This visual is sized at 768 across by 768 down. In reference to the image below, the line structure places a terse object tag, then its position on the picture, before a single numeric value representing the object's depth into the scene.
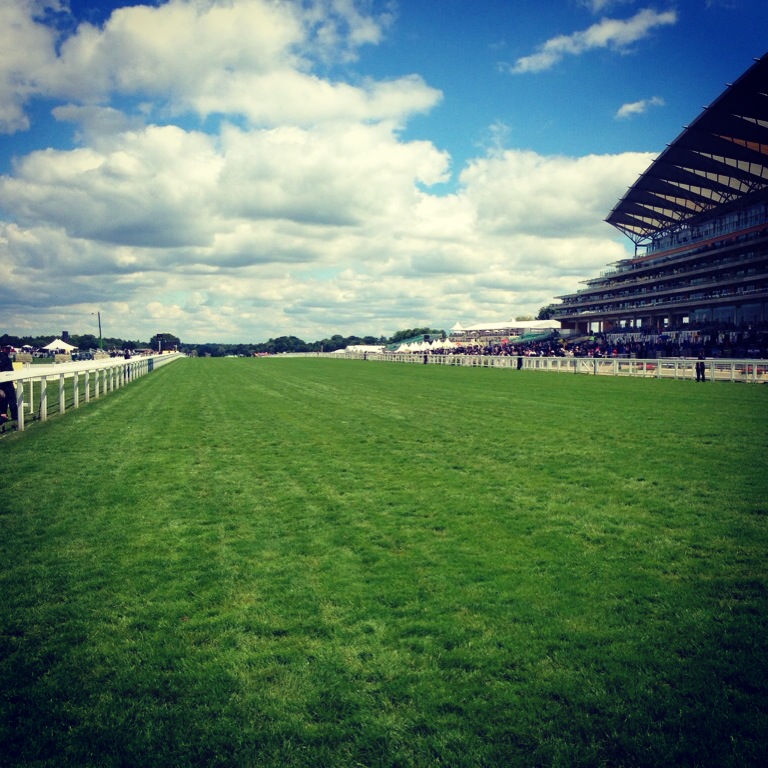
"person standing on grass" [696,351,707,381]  28.47
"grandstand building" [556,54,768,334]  53.78
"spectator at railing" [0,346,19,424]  13.52
